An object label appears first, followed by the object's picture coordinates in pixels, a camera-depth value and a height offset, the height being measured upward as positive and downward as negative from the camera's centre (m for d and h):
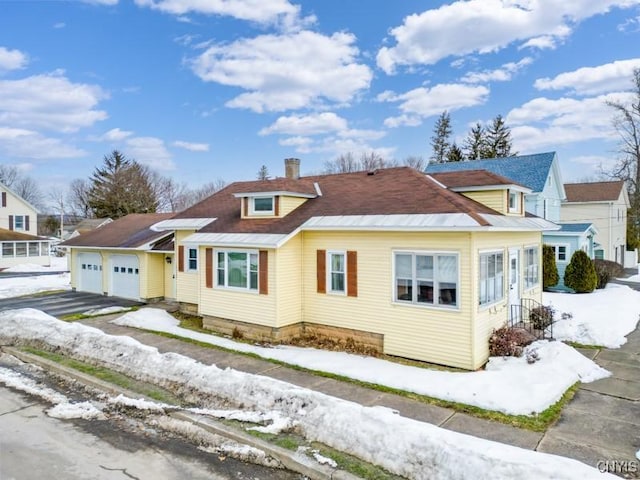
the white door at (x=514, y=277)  11.49 -1.11
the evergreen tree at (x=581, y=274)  19.84 -1.79
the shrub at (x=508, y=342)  9.68 -2.51
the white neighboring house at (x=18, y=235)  35.25 +0.84
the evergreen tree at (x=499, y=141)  45.97 +10.96
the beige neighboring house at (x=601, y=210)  30.84 +2.05
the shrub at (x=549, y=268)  20.94 -1.56
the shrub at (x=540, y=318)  12.14 -2.38
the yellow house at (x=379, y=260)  9.55 -0.55
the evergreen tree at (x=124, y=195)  50.38 +5.93
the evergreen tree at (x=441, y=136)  51.69 +13.01
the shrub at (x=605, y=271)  21.67 -1.96
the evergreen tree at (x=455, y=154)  46.75 +9.70
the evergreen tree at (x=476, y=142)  46.88 +11.11
